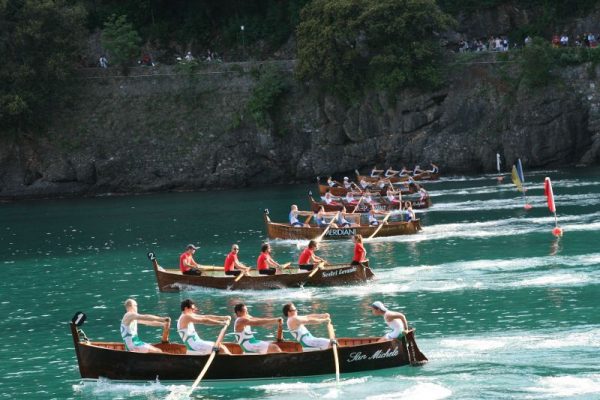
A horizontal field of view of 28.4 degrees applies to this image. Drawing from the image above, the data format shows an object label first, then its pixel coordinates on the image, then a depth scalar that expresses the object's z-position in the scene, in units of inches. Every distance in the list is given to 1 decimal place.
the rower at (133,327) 1285.7
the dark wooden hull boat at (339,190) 3331.7
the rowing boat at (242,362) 1262.3
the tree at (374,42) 3801.7
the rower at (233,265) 1846.7
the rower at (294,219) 2475.4
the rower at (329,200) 2971.2
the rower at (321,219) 2522.1
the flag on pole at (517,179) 2681.6
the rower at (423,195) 3000.7
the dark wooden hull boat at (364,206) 2871.6
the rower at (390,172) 3757.4
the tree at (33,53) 3880.4
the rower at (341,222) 2490.9
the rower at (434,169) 3819.9
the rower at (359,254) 1836.9
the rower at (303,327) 1291.8
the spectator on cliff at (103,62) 4247.0
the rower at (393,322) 1270.9
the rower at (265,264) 1839.3
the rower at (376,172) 3782.0
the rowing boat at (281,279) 1833.2
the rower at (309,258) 1870.1
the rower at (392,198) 2952.8
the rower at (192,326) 1303.8
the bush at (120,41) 4146.2
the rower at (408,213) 2514.3
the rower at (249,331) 1293.1
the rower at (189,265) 1860.2
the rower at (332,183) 3474.4
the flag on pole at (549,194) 2120.9
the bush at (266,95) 4020.7
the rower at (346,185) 3358.8
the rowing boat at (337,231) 2453.2
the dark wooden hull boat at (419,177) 3646.7
